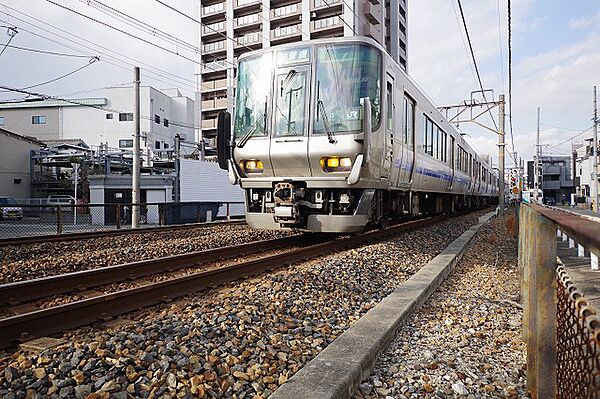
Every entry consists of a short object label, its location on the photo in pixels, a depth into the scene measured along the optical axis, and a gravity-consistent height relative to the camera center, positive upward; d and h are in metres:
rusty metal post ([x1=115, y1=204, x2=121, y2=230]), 14.10 -0.61
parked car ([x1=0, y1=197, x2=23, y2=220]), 13.83 -0.64
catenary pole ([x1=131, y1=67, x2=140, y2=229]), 16.31 +1.57
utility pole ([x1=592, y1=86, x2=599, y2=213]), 30.52 +2.13
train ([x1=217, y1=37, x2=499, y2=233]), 7.60 +1.05
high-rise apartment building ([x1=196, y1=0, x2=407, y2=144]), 43.66 +17.21
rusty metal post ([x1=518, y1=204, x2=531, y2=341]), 3.38 -1.03
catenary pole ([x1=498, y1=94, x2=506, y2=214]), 19.78 +2.32
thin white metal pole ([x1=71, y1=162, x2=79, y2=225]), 13.73 -0.65
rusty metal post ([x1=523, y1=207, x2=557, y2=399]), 2.29 -0.55
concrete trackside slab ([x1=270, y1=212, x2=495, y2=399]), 2.48 -1.05
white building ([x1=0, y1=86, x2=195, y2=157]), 47.97 +8.06
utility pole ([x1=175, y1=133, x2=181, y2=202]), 23.62 +0.96
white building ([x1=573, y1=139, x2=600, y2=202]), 52.03 +2.82
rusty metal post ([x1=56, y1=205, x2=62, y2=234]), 12.07 -0.66
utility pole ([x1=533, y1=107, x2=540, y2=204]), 28.65 +3.40
